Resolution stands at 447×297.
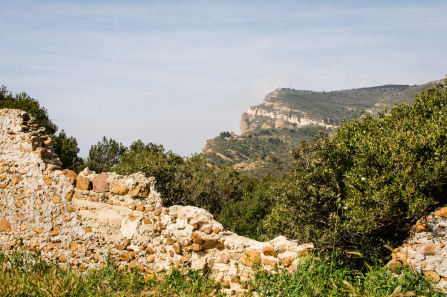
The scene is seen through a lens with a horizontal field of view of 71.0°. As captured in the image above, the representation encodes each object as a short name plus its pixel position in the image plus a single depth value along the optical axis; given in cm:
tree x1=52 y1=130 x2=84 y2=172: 2884
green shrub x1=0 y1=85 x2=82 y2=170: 2721
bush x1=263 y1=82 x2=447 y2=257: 700
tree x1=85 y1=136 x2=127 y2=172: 3247
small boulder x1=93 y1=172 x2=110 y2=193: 723
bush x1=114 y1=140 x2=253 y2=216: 1692
